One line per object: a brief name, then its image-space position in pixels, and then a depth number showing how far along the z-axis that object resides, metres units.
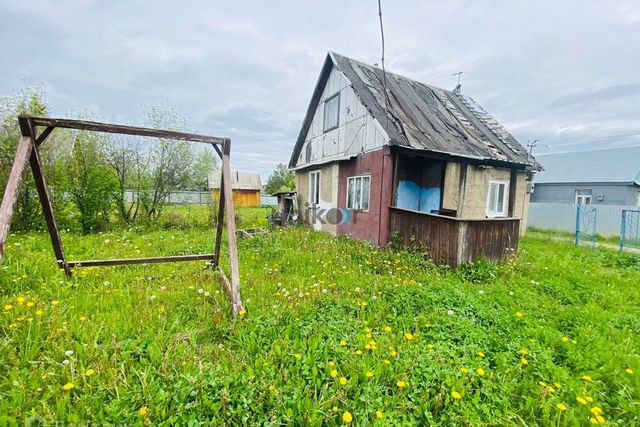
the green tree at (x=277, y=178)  38.74
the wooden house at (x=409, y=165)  5.93
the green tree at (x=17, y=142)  7.27
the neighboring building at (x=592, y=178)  16.70
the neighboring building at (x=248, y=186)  29.41
